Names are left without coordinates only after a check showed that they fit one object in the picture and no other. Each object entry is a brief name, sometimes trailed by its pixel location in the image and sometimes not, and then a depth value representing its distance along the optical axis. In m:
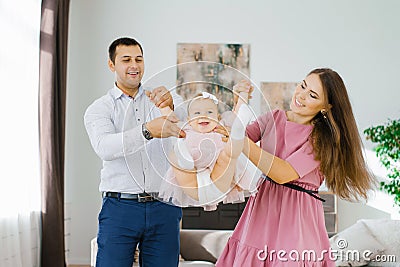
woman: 1.99
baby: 1.75
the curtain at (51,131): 4.65
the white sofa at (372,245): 3.88
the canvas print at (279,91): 5.70
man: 2.16
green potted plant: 5.15
